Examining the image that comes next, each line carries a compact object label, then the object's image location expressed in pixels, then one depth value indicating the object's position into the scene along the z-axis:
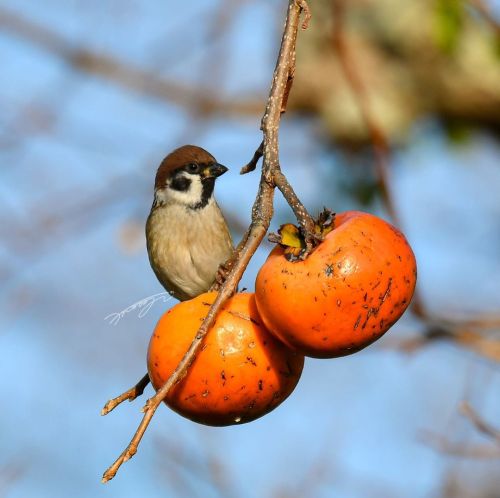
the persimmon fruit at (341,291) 4.09
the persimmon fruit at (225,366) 4.11
